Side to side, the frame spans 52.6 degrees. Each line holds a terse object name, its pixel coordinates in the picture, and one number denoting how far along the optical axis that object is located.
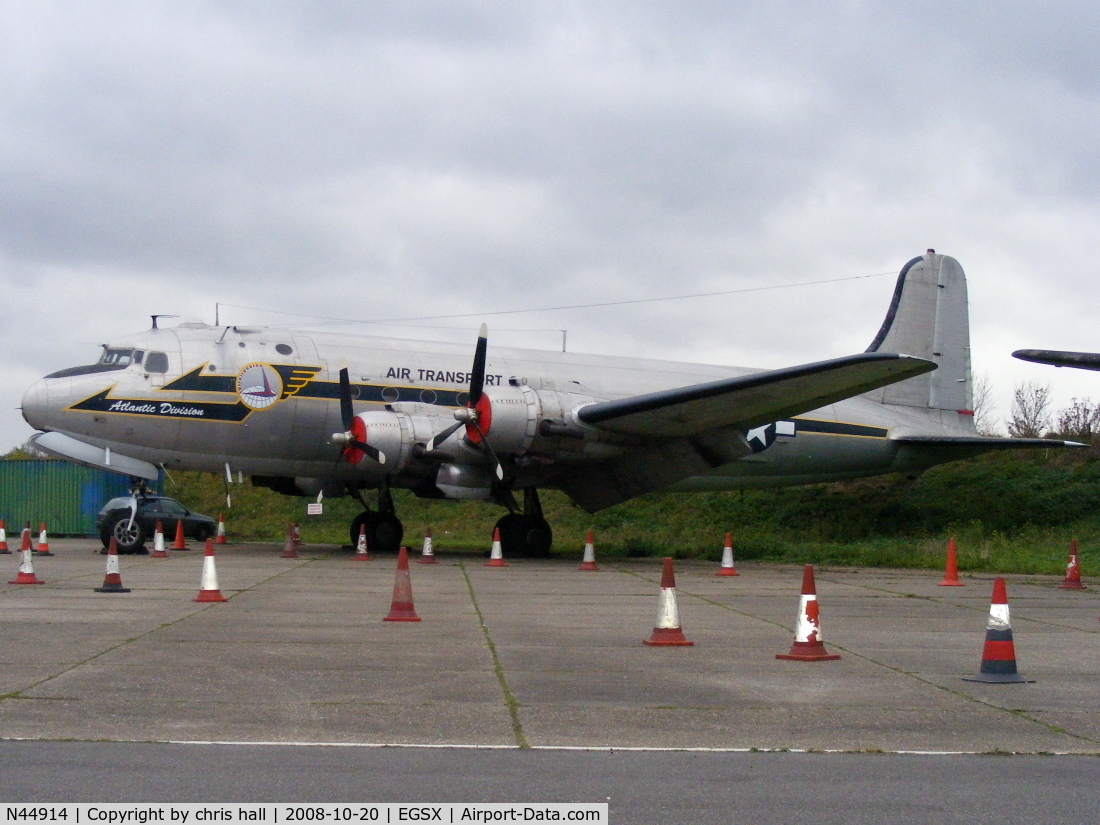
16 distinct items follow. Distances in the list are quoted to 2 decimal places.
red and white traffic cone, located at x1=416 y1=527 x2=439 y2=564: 19.83
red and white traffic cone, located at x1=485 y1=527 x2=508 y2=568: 19.56
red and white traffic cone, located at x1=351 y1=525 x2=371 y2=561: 20.78
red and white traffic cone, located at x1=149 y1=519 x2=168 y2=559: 19.87
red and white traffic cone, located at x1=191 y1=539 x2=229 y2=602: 12.71
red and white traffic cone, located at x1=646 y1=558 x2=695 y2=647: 9.80
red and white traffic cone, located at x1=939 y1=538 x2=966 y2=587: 16.60
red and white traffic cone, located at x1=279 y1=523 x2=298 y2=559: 21.02
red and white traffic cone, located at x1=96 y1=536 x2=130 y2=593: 13.53
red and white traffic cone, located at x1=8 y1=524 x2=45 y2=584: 14.77
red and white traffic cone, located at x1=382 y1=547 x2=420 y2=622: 11.23
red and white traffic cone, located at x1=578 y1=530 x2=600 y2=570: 19.34
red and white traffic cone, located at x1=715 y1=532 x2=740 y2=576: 18.75
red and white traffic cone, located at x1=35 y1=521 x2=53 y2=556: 22.51
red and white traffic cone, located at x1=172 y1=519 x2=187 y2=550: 23.61
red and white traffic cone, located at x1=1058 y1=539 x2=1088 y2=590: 16.09
